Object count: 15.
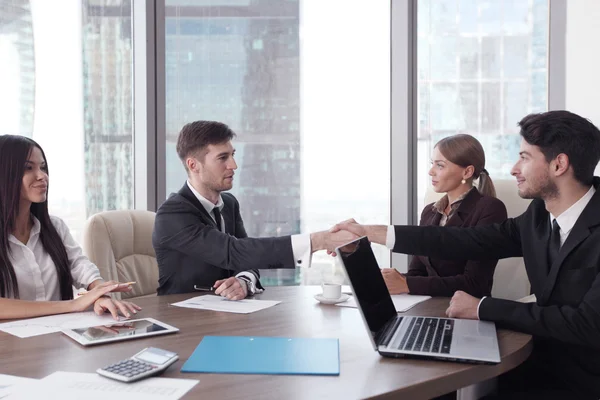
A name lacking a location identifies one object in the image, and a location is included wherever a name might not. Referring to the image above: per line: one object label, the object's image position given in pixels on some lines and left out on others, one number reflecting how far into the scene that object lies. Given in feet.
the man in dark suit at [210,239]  7.79
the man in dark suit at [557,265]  5.66
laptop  4.84
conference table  4.08
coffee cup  7.13
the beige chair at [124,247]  8.78
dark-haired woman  7.29
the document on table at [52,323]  5.68
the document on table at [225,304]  6.72
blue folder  4.42
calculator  4.17
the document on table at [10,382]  3.93
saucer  7.05
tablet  5.25
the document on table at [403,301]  6.82
